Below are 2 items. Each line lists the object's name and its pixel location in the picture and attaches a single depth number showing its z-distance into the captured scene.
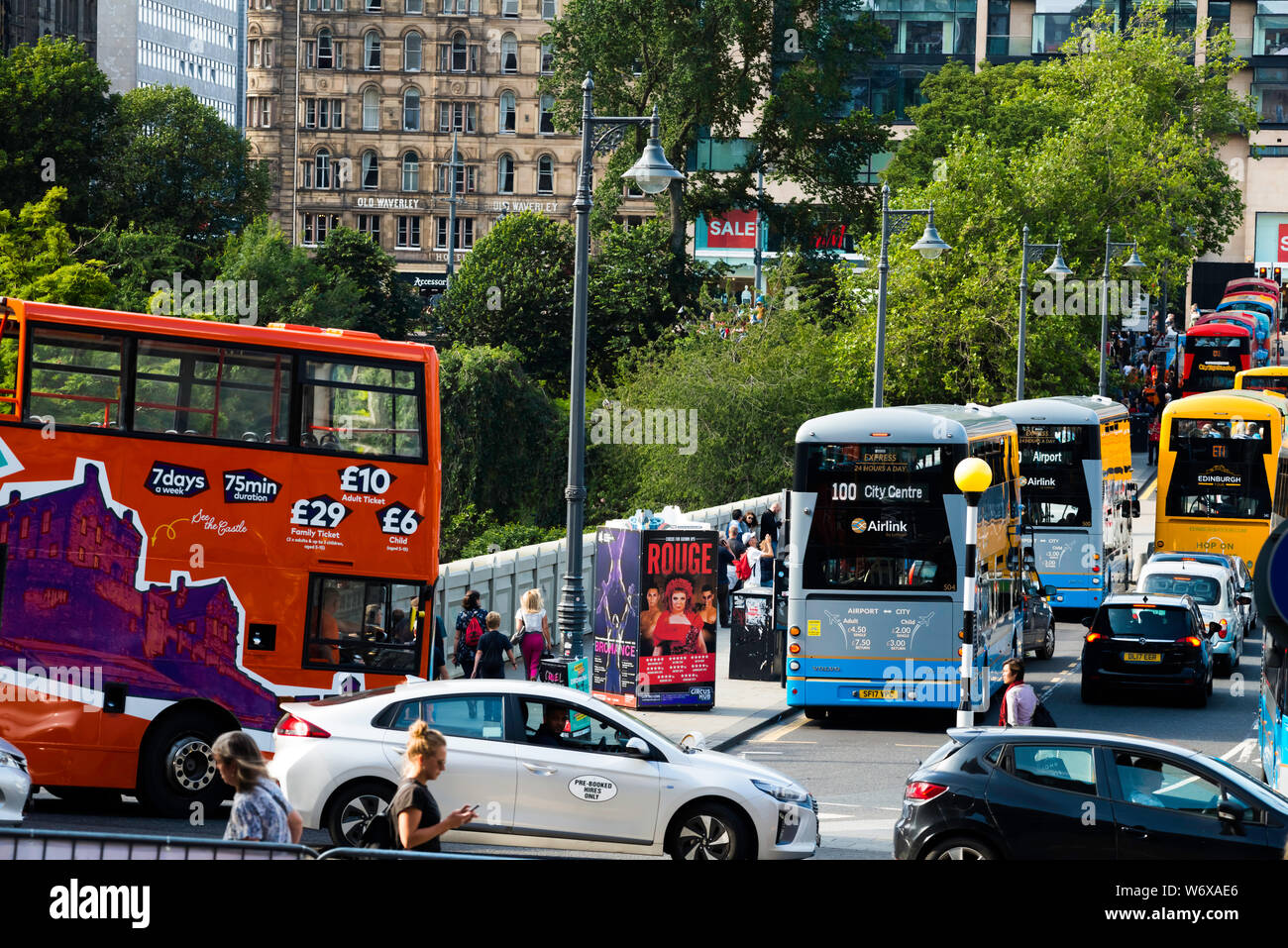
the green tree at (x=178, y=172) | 80.50
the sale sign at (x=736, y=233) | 97.94
